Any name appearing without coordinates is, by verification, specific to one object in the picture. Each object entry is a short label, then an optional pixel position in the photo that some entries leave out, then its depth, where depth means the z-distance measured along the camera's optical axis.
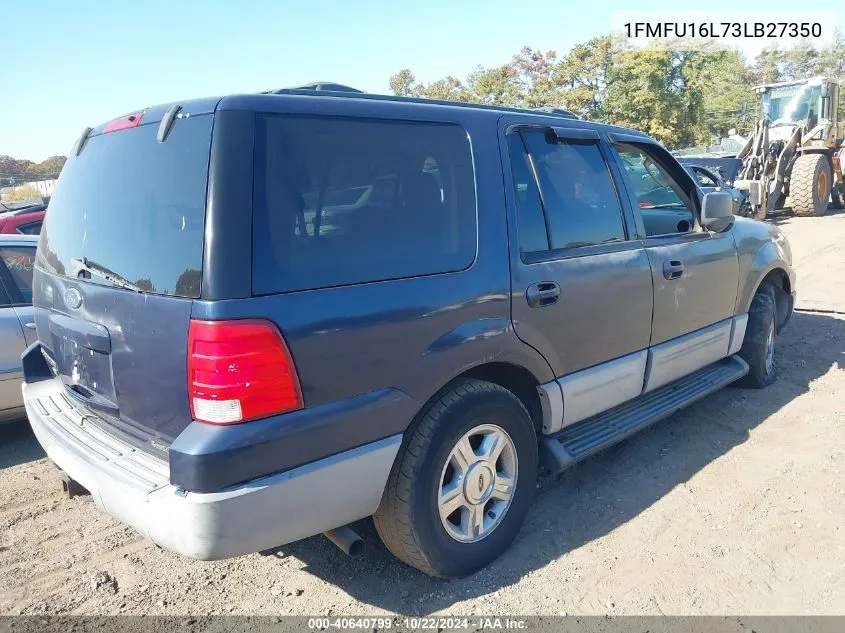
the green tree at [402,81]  40.71
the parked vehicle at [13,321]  4.08
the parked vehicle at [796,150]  15.08
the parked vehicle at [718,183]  11.32
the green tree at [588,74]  29.39
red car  7.76
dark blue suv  2.07
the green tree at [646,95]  28.23
